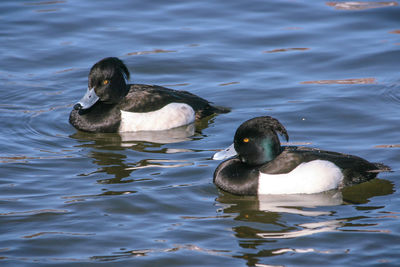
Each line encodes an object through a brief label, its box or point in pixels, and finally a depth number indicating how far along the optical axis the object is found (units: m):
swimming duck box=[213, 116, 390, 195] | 14.38
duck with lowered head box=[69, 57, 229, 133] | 18.69
